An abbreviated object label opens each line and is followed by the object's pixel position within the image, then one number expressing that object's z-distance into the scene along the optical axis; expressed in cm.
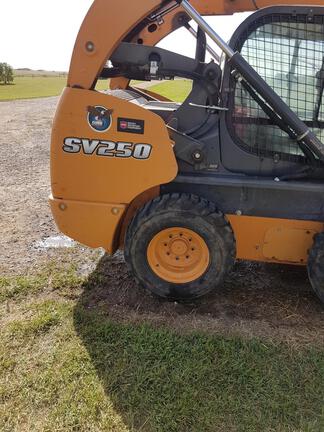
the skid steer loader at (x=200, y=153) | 315
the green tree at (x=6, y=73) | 4467
